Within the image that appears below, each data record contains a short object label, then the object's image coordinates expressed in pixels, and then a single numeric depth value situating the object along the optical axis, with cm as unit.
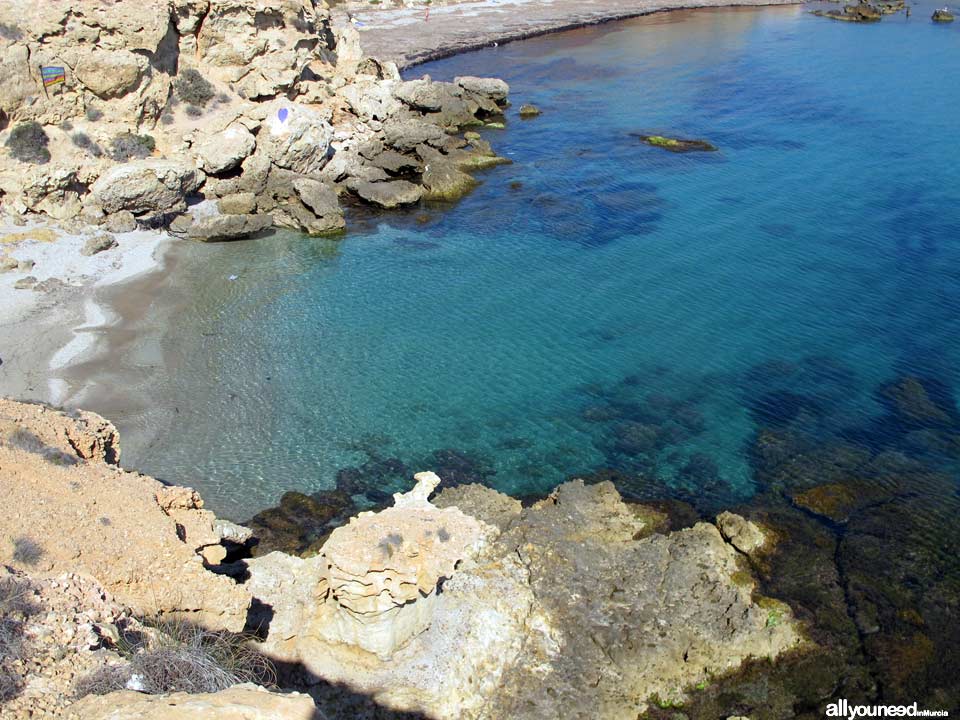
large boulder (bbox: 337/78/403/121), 4841
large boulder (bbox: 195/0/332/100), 4356
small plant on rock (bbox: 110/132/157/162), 3678
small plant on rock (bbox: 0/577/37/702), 836
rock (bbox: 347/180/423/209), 4006
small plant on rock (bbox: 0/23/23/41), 3522
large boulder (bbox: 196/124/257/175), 3812
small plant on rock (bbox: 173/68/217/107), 4147
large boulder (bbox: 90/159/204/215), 3469
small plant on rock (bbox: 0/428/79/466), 1432
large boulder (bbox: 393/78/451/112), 5156
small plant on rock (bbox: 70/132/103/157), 3653
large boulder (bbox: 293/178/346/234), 3688
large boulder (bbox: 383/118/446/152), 4528
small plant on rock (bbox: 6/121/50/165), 3484
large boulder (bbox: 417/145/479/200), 4135
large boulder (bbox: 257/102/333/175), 3972
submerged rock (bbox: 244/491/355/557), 1895
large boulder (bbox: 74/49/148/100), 3728
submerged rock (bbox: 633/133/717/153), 4791
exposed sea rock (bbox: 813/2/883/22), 8419
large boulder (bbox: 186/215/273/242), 3497
